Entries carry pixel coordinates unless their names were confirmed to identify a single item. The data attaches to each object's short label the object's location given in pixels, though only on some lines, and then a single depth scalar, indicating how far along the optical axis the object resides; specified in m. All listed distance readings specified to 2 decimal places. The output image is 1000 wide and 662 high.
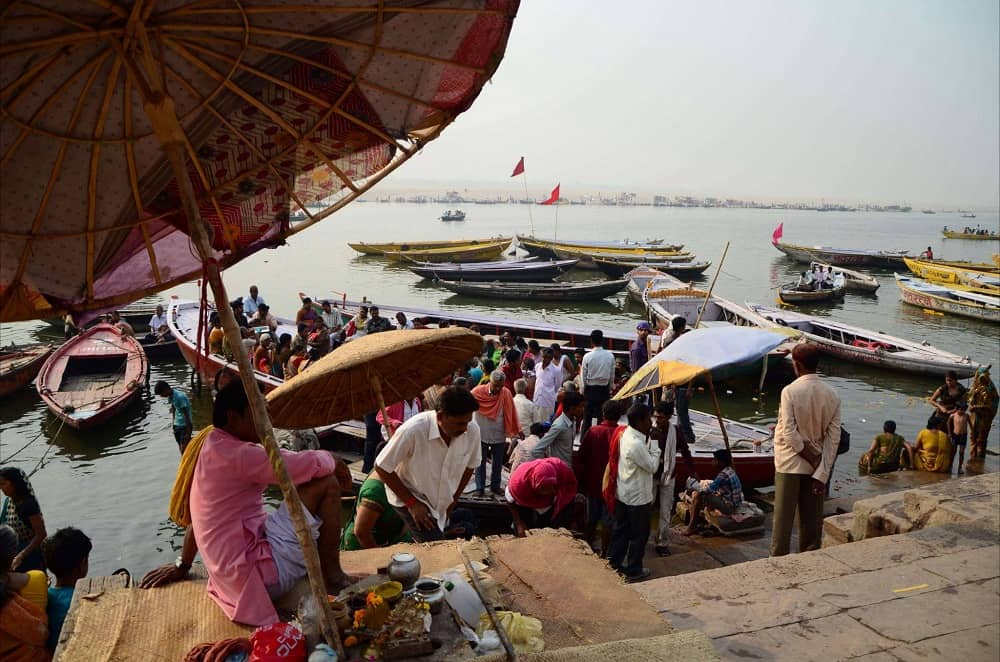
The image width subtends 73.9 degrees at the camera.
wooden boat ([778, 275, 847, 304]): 25.61
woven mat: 2.58
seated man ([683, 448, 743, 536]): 6.93
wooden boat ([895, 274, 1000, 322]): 22.94
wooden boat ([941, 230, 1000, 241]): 68.88
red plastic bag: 2.26
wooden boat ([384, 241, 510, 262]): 35.78
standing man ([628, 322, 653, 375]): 9.72
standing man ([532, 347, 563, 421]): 8.77
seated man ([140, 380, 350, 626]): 2.76
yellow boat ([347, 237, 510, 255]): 38.69
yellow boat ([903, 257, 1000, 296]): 26.30
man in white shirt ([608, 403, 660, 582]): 5.02
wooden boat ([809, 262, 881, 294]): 30.39
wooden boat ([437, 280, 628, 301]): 26.45
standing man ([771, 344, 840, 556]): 4.79
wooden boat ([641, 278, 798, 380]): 18.05
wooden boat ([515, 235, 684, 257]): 36.31
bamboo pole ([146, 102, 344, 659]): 2.23
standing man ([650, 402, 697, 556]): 6.12
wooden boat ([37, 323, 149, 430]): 11.05
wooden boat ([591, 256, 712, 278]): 32.88
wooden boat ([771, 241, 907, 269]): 40.44
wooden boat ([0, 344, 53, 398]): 12.99
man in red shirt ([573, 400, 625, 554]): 5.68
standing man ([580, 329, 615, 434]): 8.61
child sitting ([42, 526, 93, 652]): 3.25
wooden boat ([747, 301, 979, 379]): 15.09
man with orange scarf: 6.83
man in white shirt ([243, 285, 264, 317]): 15.38
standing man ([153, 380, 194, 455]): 8.15
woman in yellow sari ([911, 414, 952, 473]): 9.16
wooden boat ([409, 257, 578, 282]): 29.83
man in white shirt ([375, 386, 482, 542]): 3.70
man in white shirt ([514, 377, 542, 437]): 7.57
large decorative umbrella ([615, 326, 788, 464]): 6.70
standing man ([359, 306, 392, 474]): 7.73
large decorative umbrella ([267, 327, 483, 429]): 3.43
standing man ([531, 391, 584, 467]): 5.79
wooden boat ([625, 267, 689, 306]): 24.48
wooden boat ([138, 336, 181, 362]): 15.59
